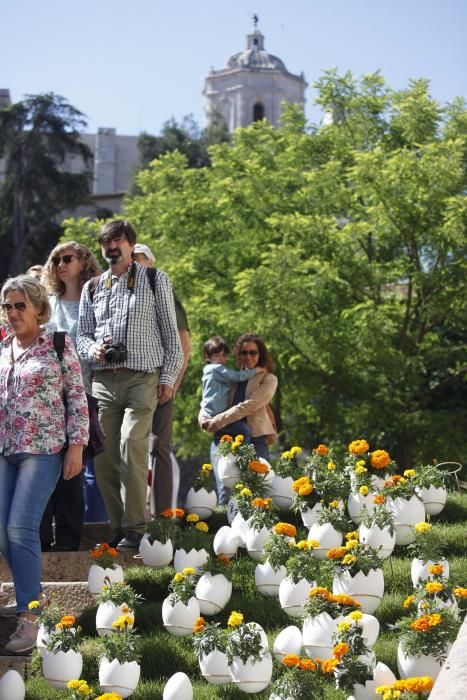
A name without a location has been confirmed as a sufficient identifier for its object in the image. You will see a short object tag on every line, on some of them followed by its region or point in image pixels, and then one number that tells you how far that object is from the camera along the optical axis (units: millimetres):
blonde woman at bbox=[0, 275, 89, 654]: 10763
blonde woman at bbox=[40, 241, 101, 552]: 14492
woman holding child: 16432
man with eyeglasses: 13107
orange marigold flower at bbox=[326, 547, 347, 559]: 10807
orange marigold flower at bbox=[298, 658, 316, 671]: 8965
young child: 16612
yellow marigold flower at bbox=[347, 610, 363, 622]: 9362
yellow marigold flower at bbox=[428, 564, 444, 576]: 10133
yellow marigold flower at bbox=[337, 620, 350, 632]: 9295
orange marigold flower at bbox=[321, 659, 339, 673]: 8898
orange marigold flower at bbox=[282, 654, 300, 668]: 9010
